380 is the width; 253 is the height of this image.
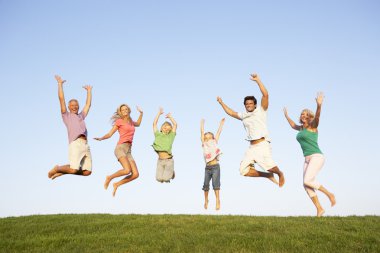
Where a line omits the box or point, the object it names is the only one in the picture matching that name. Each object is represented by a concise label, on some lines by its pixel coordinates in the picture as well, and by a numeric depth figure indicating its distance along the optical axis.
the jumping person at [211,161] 15.45
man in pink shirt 14.24
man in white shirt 13.63
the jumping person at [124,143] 14.81
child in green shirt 15.56
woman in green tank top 13.79
